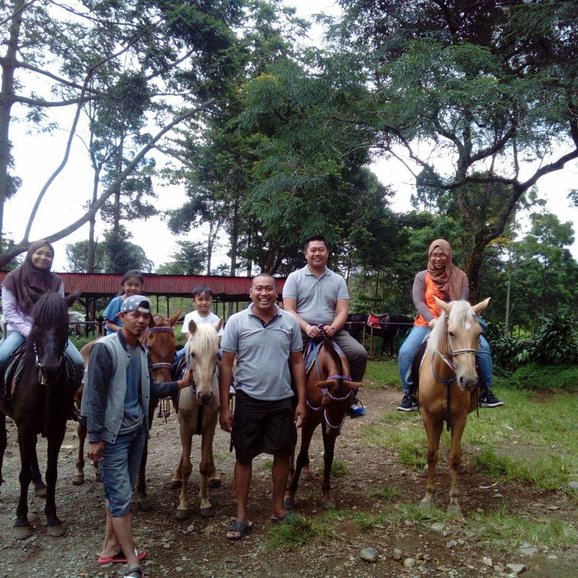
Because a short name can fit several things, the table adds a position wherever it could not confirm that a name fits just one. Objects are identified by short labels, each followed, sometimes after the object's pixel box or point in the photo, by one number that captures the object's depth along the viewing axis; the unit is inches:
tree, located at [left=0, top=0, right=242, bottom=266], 532.1
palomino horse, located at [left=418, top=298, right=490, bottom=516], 167.2
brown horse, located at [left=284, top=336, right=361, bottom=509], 173.8
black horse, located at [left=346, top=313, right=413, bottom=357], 701.0
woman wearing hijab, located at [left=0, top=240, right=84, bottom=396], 184.4
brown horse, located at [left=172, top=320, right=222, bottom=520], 180.9
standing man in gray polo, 164.1
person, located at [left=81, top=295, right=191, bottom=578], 130.1
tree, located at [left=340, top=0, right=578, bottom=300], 352.8
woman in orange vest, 204.2
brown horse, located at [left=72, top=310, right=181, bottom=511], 173.2
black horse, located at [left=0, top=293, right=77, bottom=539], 159.8
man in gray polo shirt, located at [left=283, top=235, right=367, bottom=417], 188.4
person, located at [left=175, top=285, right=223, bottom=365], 240.7
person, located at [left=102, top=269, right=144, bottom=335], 211.9
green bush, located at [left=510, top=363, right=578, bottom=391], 480.9
